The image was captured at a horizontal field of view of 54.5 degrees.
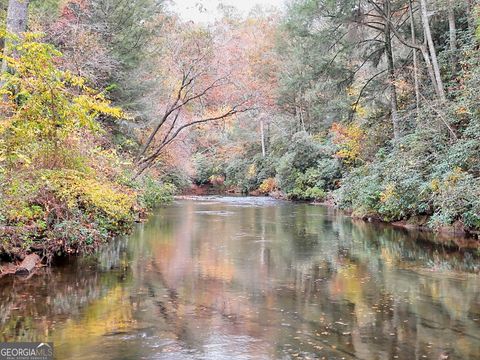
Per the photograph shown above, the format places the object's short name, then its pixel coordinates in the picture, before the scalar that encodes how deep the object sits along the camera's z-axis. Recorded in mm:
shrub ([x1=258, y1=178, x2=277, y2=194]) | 35812
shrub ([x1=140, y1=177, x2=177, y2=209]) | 20397
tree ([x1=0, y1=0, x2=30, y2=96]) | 10938
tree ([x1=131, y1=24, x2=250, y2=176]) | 16859
